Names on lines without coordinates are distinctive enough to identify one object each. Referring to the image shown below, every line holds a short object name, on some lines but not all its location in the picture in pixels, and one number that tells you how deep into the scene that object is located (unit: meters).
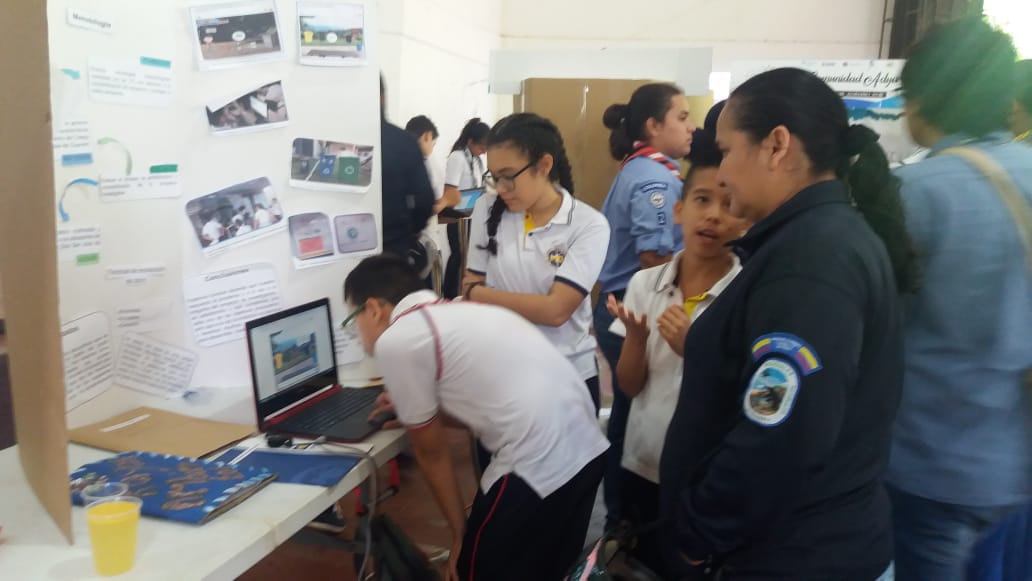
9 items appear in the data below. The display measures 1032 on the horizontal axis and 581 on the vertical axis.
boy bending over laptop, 1.41
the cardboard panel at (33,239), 0.97
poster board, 1.53
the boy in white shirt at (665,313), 1.47
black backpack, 1.52
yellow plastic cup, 1.02
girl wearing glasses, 1.83
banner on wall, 3.68
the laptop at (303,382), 1.58
